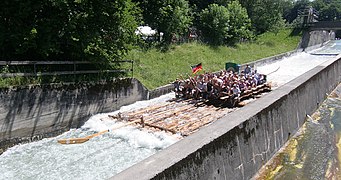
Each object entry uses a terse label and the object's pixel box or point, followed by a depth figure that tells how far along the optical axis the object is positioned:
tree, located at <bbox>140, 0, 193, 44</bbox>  26.83
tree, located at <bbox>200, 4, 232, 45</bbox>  35.38
